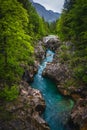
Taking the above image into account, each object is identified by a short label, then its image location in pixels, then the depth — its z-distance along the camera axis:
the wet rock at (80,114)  8.53
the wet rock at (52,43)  24.43
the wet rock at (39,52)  17.92
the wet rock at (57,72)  13.23
